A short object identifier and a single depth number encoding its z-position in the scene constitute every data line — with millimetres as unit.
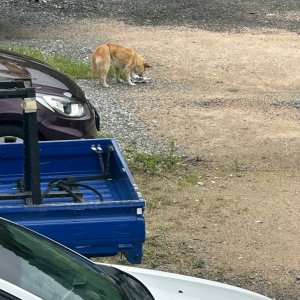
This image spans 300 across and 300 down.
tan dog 27672
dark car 15664
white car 7141
